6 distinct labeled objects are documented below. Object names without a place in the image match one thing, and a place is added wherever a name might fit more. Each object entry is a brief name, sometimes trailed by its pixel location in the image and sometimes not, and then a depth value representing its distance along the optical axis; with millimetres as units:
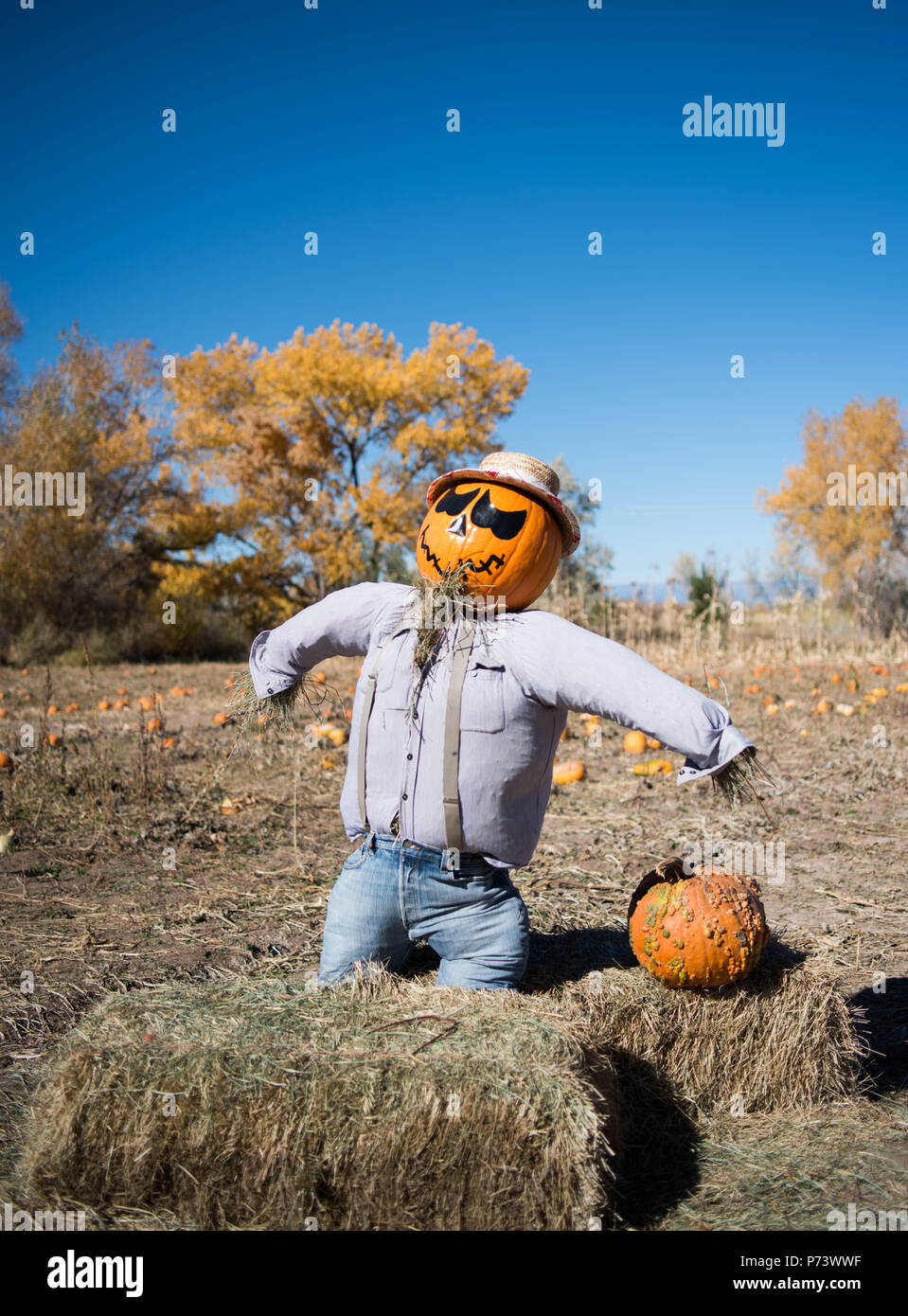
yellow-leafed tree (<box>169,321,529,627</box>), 22703
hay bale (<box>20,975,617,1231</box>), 1947
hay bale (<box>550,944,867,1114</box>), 2570
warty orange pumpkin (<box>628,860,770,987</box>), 2537
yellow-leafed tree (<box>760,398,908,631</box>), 22891
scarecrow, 2500
